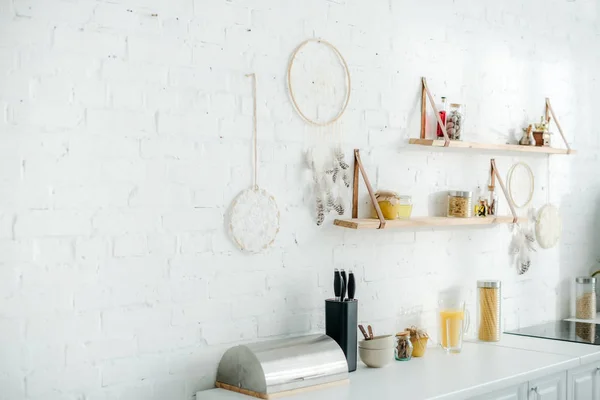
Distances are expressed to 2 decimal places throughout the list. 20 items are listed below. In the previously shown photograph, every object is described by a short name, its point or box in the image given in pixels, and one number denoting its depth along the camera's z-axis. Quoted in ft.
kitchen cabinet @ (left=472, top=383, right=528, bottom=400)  8.22
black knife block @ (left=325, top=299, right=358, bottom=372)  8.30
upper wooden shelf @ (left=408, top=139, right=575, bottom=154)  9.76
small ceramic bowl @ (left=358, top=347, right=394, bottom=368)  8.64
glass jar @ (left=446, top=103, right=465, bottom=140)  10.25
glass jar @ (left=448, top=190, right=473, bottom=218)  10.21
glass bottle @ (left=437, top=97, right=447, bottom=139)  10.14
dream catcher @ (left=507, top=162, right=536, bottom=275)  11.68
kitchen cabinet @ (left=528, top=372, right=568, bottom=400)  8.80
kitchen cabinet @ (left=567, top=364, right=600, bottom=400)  9.41
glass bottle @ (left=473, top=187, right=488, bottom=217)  10.68
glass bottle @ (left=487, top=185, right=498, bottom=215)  10.93
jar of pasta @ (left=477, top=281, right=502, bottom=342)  10.43
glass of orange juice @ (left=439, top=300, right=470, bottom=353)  9.55
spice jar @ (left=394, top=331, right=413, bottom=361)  9.09
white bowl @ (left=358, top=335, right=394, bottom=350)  8.63
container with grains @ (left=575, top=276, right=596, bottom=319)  12.37
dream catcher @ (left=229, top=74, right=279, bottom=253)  7.98
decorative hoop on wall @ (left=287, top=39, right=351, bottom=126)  8.53
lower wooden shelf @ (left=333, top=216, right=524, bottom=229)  8.74
